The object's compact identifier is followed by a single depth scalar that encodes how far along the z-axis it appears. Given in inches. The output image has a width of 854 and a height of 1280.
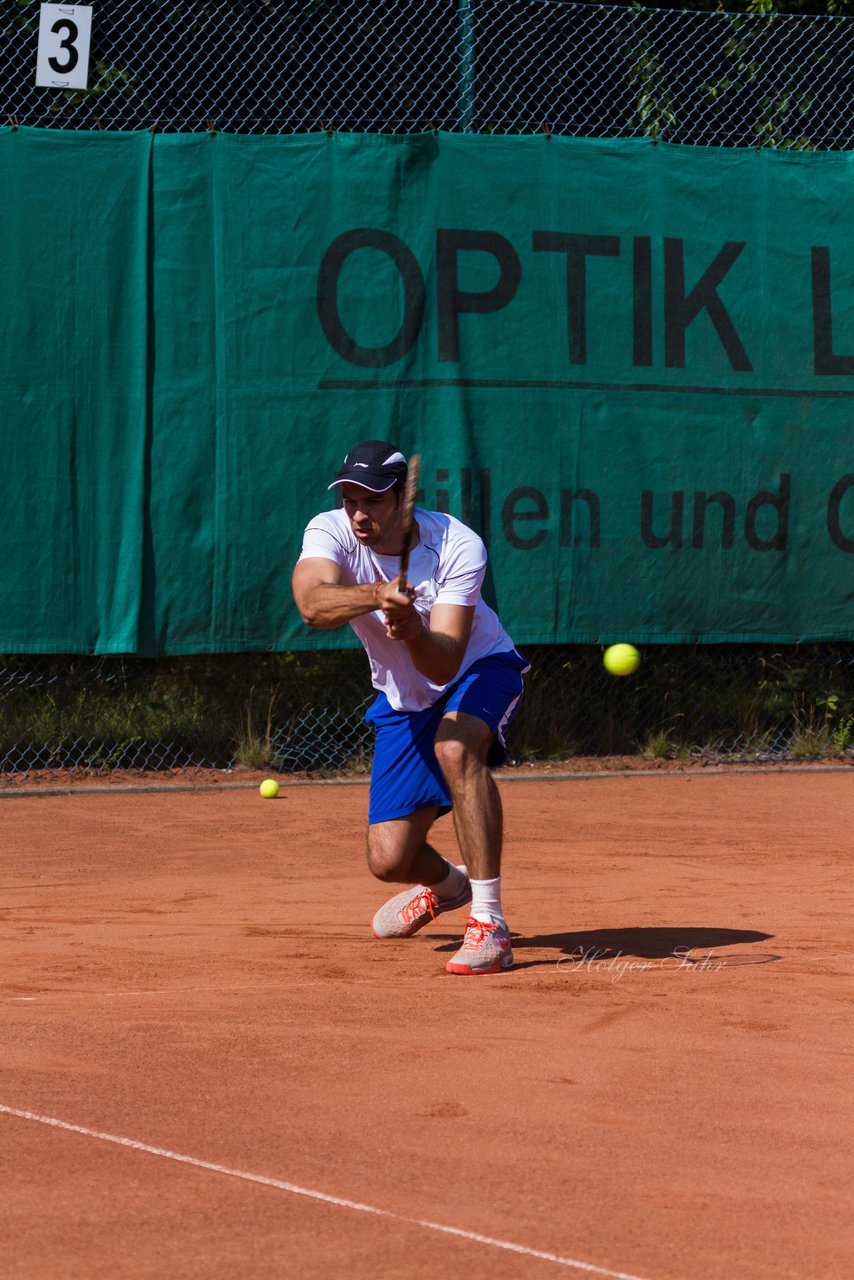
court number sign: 613.0
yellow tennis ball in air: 461.7
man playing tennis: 352.5
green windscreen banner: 619.5
